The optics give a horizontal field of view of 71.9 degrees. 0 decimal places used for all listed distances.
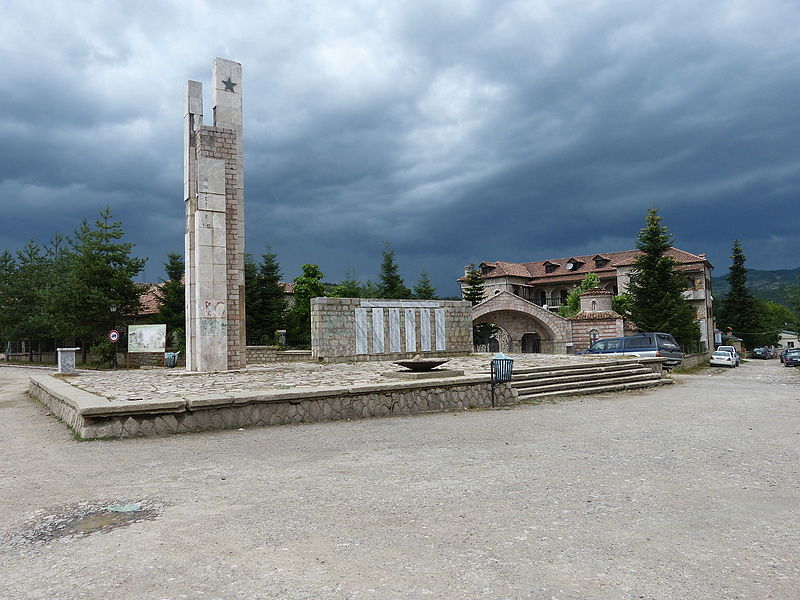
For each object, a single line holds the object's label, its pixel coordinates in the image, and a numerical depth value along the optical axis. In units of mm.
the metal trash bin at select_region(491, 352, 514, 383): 11984
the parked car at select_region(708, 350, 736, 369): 34938
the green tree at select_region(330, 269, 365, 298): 49606
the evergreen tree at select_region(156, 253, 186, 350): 36906
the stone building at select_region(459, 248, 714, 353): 38000
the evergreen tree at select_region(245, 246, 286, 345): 40062
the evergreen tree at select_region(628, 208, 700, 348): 33438
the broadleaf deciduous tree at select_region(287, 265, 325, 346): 40438
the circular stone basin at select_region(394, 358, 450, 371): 12711
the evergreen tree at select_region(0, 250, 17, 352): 40969
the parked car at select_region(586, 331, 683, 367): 21312
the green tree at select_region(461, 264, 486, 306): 48531
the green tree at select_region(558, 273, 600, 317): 50000
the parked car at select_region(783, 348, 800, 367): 38469
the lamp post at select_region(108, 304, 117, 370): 29475
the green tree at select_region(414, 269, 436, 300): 51750
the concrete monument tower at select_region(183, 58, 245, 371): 16516
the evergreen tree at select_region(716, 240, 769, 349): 65312
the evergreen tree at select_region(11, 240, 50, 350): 39250
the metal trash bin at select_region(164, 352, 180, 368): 24703
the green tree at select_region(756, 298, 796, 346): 73125
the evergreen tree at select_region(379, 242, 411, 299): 49156
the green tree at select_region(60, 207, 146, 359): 32031
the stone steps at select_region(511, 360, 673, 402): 13414
